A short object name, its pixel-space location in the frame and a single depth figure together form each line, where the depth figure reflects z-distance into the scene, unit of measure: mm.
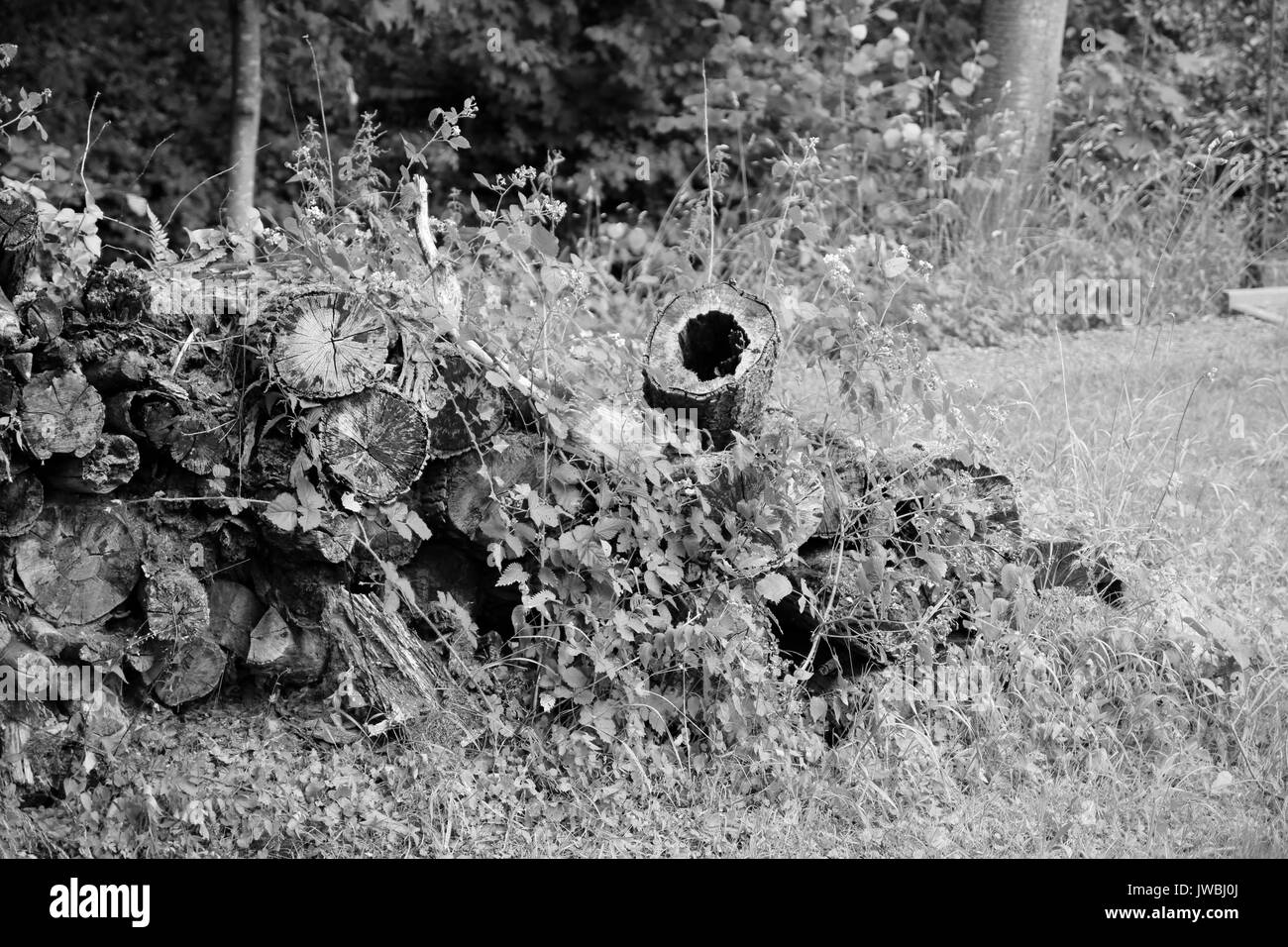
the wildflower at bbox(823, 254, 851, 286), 4043
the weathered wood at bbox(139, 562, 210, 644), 3643
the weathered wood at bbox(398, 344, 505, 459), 3668
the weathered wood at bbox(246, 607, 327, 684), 3795
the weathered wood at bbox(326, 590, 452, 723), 3762
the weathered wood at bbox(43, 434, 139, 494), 3510
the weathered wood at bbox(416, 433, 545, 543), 3803
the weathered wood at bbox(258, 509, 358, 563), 3627
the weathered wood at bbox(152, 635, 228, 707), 3723
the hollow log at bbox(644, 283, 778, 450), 3809
